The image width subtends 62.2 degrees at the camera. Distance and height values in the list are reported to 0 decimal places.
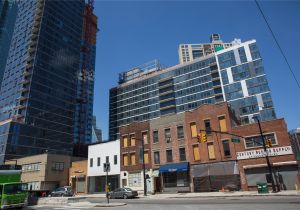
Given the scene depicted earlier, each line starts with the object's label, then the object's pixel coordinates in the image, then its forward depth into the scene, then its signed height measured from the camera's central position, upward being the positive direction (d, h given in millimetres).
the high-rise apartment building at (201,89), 87312 +38898
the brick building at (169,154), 39138 +5652
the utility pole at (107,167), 24850 +2540
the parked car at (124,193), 32562 -79
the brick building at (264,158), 31194 +3442
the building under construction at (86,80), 154625 +72283
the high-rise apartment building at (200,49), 180750 +100172
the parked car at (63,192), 40169 +650
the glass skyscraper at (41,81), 102800 +53534
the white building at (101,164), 47125 +5476
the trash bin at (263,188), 27219 -373
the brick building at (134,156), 43188 +6221
